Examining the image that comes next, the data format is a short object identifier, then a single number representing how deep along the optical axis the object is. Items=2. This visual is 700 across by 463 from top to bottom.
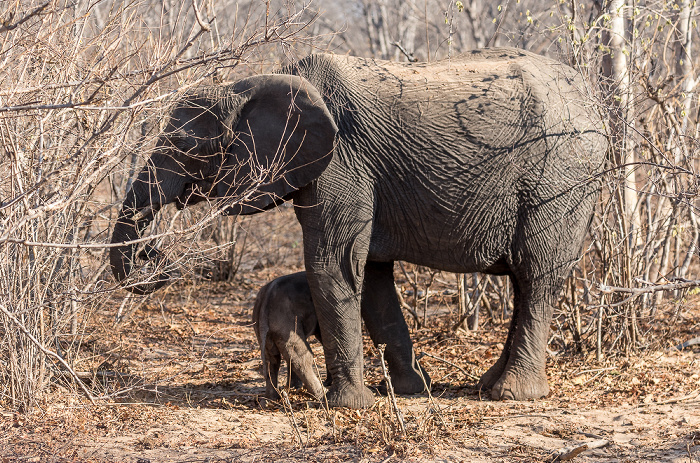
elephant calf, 11.77
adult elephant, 11.34
